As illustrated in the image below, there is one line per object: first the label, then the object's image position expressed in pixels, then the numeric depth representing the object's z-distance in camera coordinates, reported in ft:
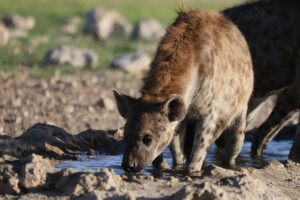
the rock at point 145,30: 97.67
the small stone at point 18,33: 81.46
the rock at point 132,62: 67.72
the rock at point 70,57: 65.77
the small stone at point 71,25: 96.81
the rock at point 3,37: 72.46
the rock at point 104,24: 94.94
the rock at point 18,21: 94.13
